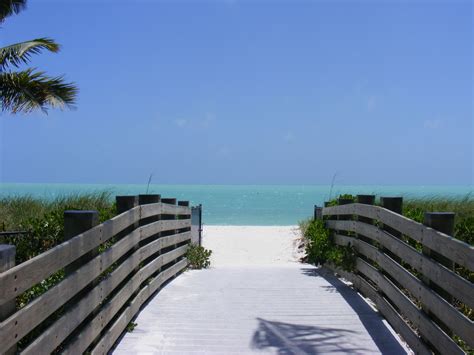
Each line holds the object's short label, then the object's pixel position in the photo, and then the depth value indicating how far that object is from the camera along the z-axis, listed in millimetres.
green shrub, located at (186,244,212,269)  10682
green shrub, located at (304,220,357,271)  8281
